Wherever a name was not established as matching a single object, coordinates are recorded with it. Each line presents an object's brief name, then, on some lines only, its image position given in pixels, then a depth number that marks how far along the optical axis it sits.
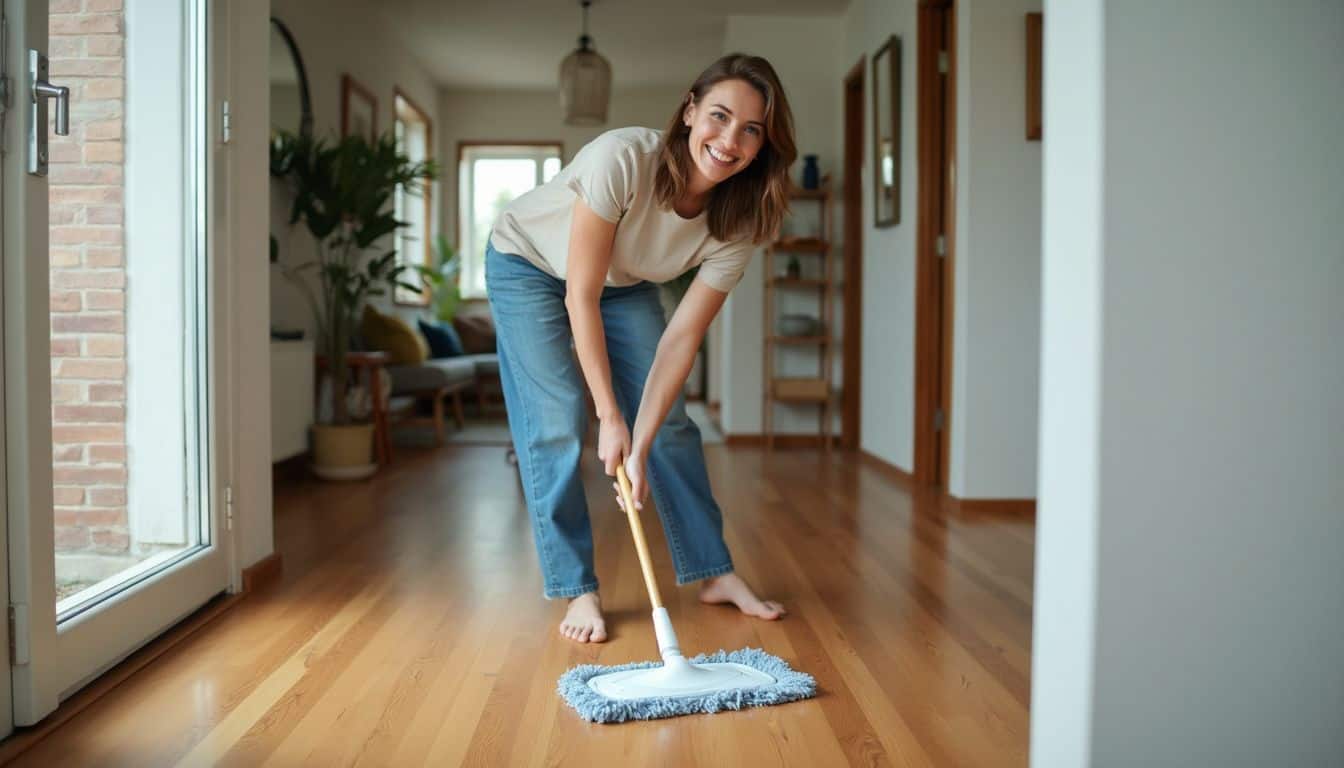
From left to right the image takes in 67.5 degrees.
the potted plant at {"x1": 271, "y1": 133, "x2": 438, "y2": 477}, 3.88
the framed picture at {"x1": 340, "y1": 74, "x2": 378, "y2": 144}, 5.03
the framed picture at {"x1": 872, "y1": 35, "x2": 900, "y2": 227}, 4.06
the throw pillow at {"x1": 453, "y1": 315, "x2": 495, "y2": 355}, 6.75
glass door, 1.34
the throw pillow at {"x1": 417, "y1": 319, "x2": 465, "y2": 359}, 6.07
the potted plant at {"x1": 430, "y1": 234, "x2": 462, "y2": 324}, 7.01
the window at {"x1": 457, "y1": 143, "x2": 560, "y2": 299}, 7.82
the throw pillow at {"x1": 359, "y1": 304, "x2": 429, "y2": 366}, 4.97
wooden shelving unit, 4.92
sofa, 5.01
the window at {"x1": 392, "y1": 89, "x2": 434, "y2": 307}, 6.63
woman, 1.61
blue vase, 4.93
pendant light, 4.50
